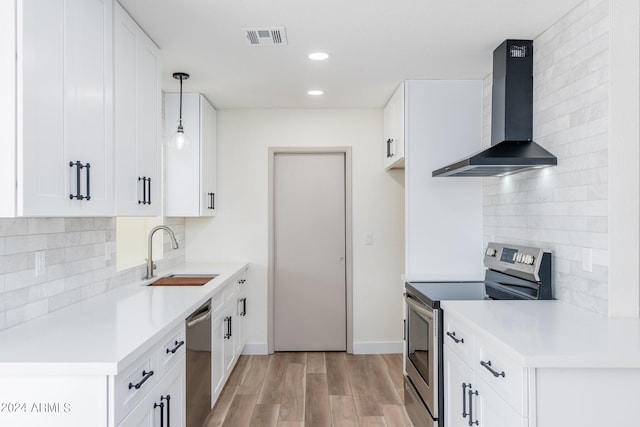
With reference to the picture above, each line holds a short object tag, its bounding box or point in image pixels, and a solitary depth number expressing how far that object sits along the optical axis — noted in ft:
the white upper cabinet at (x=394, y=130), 11.45
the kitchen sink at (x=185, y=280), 11.16
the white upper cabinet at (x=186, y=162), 12.28
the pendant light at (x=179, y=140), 9.75
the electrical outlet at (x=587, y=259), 7.09
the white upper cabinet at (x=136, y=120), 7.14
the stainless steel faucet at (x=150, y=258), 10.84
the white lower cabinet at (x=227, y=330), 9.86
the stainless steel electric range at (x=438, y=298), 8.09
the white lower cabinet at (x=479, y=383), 5.29
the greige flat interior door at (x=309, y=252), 14.61
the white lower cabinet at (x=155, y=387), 5.03
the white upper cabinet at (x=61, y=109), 4.71
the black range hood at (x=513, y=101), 8.70
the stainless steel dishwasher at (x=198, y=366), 7.73
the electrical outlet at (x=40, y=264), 6.75
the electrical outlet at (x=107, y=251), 8.91
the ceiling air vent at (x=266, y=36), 8.25
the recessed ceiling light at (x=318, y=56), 9.46
